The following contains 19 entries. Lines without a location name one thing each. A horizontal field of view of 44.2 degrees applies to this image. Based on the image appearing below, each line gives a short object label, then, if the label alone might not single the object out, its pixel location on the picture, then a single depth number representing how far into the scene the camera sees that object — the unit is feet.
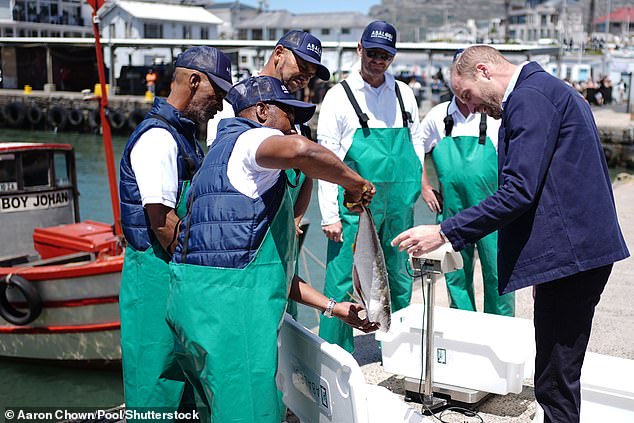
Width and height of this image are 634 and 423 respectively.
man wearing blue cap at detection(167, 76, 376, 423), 8.32
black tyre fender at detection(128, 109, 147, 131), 102.22
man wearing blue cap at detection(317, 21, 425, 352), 14.39
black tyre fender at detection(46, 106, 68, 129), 107.76
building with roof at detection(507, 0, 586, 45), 459.32
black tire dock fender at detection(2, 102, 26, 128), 109.50
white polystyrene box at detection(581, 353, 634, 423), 11.04
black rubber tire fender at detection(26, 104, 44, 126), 108.58
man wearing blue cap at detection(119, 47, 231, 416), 9.90
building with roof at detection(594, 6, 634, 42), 463.46
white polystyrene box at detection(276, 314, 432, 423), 8.76
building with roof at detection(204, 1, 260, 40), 308.42
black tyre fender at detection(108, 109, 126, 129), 102.73
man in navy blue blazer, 8.59
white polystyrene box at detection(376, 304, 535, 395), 12.21
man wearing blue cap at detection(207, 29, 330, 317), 12.56
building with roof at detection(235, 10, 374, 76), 250.57
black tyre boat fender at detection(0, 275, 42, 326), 22.34
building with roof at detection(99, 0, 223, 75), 187.68
